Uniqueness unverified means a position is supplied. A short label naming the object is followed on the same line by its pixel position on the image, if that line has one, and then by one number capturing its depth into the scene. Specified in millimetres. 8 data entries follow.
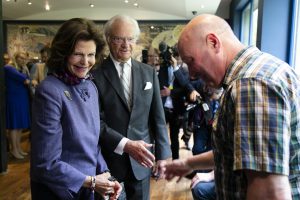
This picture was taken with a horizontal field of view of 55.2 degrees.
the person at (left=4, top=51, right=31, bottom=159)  4263
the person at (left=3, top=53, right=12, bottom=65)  4261
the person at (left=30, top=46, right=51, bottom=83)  4800
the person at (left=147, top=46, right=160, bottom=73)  3972
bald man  682
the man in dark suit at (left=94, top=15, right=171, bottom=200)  1527
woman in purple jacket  1091
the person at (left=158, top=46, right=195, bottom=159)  3618
